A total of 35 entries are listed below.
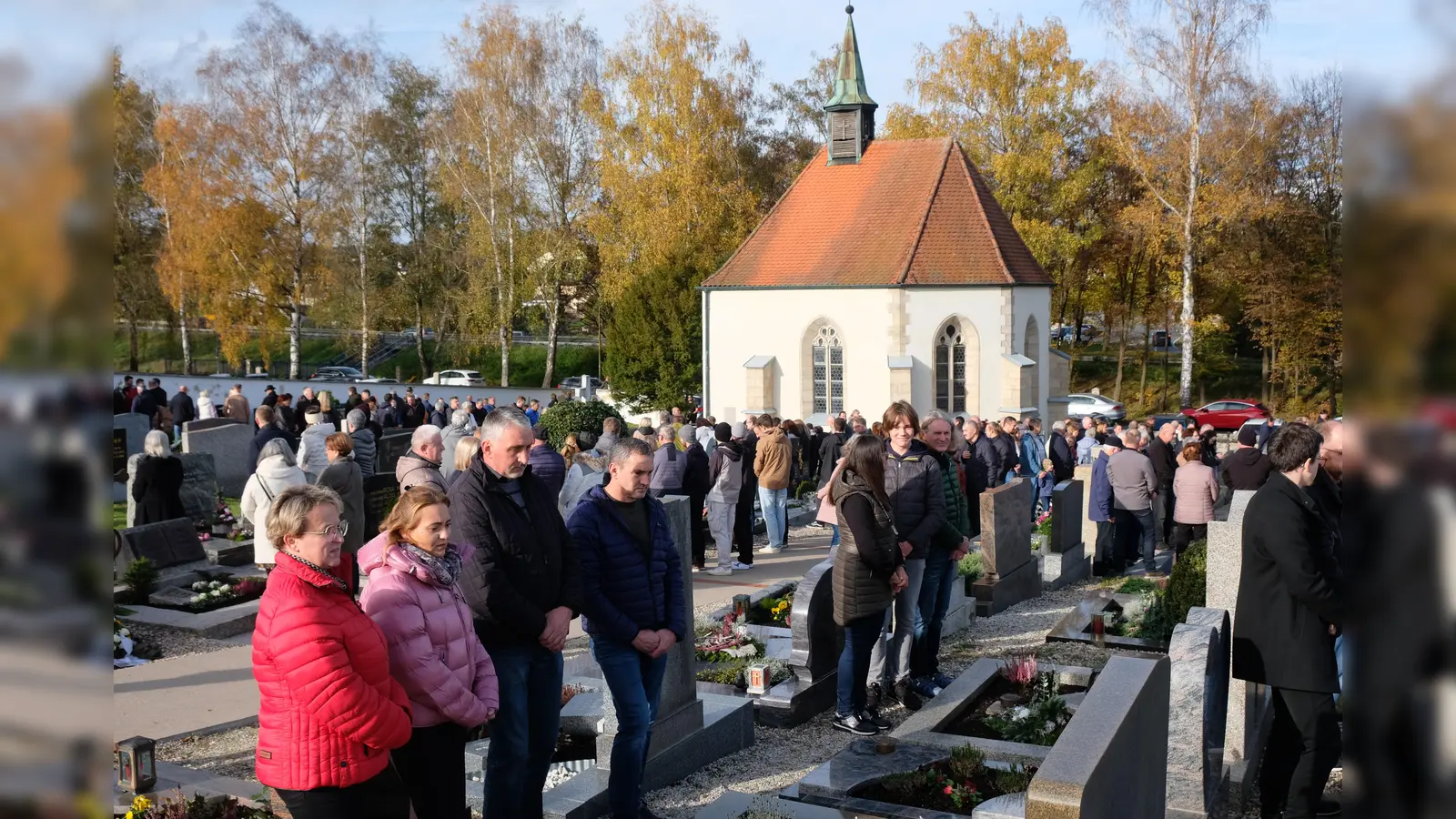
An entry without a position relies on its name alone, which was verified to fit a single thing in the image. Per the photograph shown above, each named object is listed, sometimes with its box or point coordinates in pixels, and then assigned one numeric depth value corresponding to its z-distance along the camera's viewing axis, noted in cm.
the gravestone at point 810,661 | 786
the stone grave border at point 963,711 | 642
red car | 3234
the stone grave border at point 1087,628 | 948
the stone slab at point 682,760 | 582
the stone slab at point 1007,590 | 1119
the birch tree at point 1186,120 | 2944
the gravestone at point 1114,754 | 363
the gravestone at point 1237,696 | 641
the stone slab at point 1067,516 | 1266
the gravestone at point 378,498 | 1177
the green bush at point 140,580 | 1091
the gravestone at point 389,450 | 1719
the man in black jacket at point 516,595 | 504
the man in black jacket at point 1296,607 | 494
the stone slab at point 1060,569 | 1280
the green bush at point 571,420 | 1913
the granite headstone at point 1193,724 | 569
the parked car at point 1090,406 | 3494
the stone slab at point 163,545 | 1160
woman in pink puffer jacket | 434
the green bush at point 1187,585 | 909
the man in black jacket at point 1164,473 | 1420
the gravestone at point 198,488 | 1455
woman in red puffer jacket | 382
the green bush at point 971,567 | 1129
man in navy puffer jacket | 560
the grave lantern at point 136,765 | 586
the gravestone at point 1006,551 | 1119
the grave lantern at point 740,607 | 988
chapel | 2962
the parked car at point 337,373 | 4156
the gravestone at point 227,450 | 1752
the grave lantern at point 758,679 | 800
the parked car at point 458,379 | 4178
